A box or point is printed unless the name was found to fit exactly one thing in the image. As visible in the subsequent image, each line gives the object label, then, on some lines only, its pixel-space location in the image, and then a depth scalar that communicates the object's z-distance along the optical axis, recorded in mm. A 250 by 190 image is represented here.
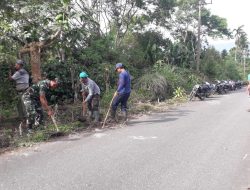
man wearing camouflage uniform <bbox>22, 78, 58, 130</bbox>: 5320
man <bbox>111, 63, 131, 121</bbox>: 6371
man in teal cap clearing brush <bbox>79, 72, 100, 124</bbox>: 6142
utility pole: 17710
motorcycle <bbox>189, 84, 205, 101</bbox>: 11209
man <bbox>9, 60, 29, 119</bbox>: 5936
